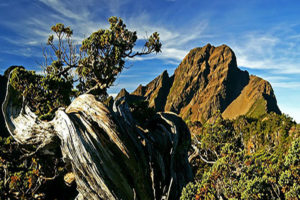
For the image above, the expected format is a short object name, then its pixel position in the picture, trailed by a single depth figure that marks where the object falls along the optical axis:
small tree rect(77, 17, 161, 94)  17.80
